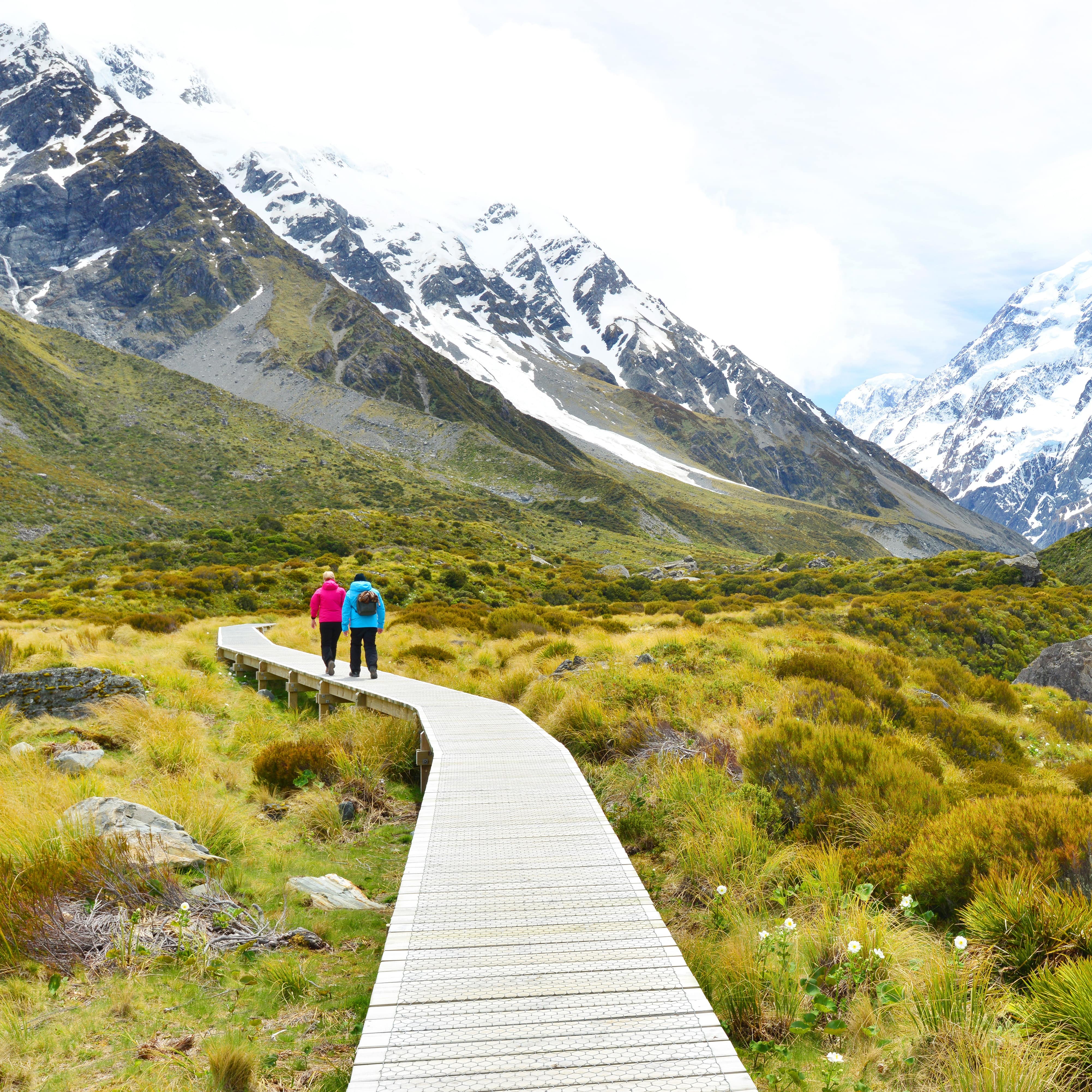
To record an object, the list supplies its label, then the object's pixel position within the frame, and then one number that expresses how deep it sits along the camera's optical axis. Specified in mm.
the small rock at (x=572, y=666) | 13711
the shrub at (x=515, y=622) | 20906
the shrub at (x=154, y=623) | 20531
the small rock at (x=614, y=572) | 54219
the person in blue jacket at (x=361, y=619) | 13258
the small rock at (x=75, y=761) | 8258
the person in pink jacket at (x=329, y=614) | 13398
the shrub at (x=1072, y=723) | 12258
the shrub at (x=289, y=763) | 9180
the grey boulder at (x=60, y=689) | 10648
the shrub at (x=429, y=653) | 17281
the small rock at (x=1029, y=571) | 31547
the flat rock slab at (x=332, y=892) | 6227
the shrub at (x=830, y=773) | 6383
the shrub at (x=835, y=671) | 10719
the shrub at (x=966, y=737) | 9094
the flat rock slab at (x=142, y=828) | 5730
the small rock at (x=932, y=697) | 11109
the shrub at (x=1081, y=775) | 8922
